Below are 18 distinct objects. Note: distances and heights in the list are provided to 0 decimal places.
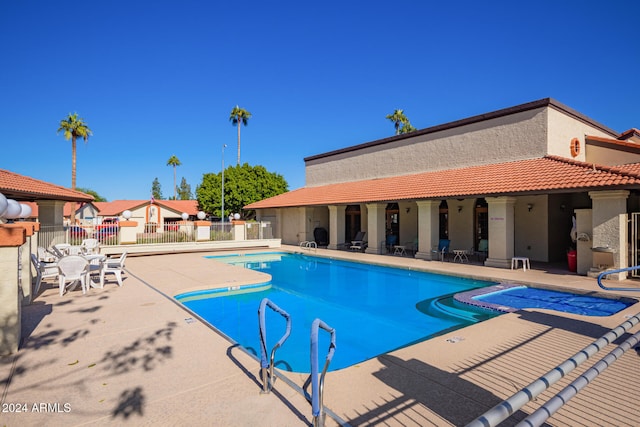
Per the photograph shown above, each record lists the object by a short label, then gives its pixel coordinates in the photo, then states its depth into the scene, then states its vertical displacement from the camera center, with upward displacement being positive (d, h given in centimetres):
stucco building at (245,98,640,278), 1116 +119
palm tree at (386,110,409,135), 4584 +1378
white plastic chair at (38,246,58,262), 1243 -143
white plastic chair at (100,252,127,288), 969 -156
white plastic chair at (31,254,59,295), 874 -140
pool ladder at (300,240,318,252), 2327 -207
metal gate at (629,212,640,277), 1084 -93
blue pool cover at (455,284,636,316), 808 -230
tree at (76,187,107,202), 8912 +721
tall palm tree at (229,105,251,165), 6000 +1868
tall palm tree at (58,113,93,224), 3806 +1037
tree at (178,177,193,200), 12575 +1042
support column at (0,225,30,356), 465 -97
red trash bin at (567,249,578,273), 1239 -173
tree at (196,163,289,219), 4128 +375
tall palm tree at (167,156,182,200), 8823 +1505
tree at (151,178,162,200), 12690 +1131
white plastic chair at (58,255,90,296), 870 -136
